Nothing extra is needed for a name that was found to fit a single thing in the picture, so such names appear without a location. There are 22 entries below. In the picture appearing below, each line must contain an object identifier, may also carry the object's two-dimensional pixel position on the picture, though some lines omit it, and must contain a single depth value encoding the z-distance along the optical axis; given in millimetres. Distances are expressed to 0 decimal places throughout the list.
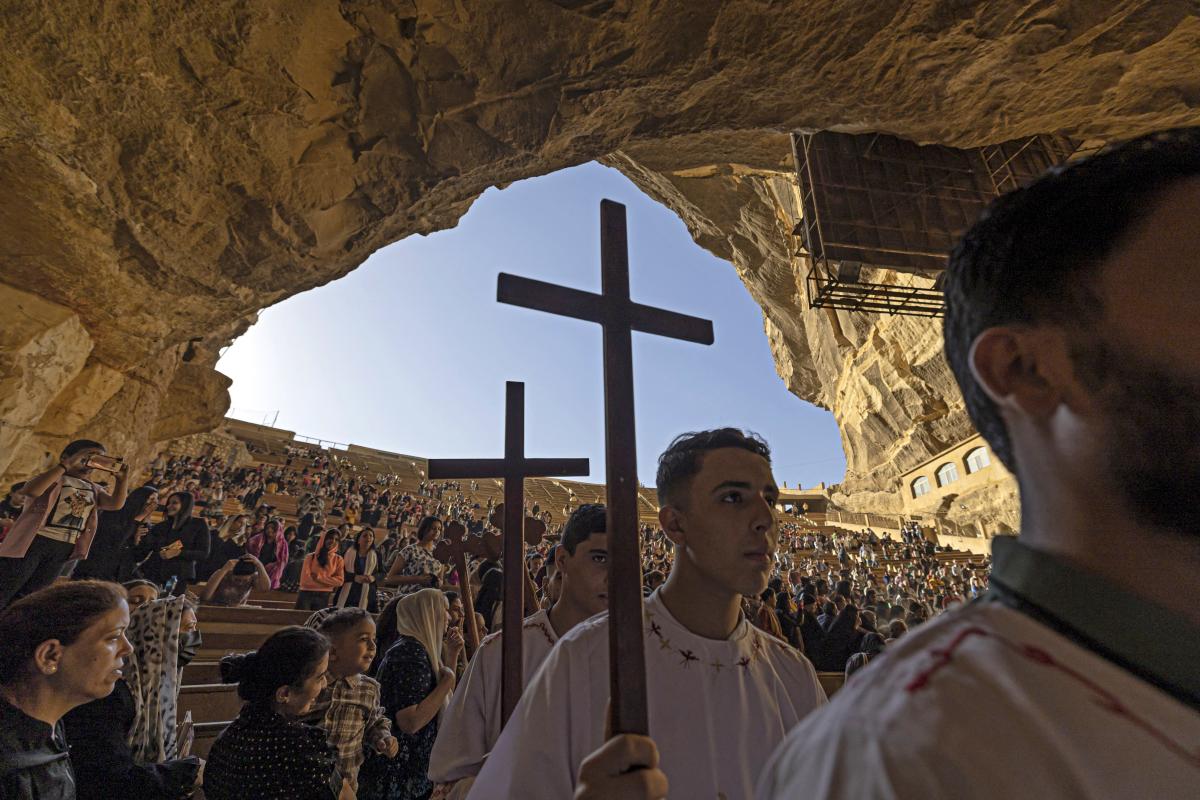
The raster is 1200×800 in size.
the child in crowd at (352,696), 2697
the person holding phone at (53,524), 3566
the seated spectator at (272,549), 7691
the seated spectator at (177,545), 4984
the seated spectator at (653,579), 6844
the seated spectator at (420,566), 5371
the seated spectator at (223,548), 5680
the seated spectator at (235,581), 5992
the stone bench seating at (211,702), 4026
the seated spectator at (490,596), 4574
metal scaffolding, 11242
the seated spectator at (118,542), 4406
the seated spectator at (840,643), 5922
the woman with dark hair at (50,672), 1781
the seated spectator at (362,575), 5977
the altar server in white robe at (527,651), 2131
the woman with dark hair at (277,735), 2061
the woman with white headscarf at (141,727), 2246
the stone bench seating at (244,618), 5508
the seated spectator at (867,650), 3949
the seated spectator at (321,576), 6195
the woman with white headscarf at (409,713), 2791
